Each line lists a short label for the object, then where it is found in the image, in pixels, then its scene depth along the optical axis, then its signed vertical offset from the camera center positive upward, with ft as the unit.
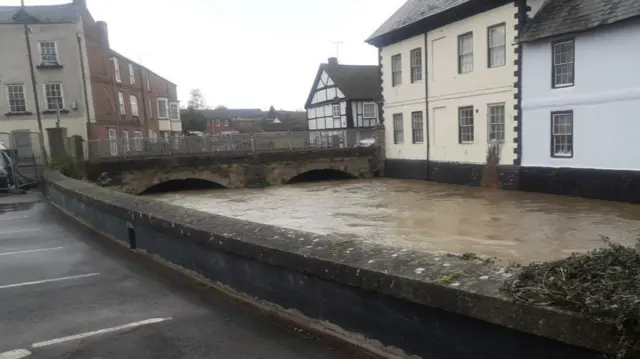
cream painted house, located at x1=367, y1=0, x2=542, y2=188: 69.87 +6.27
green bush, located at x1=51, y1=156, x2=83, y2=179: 65.22 -3.01
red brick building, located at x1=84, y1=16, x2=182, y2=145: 115.24 +13.05
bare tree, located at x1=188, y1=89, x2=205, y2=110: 365.28 +29.72
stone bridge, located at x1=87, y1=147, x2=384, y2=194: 83.66 -5.98
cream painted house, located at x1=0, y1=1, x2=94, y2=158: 104.53 +15.48
